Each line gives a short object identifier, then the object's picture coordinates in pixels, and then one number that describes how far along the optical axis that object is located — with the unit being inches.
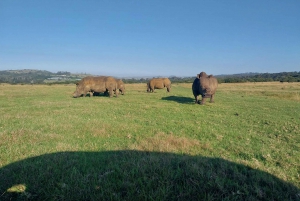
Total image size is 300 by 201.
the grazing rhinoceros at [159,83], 1326.3
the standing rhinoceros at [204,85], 673.0
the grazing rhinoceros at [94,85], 954.0
